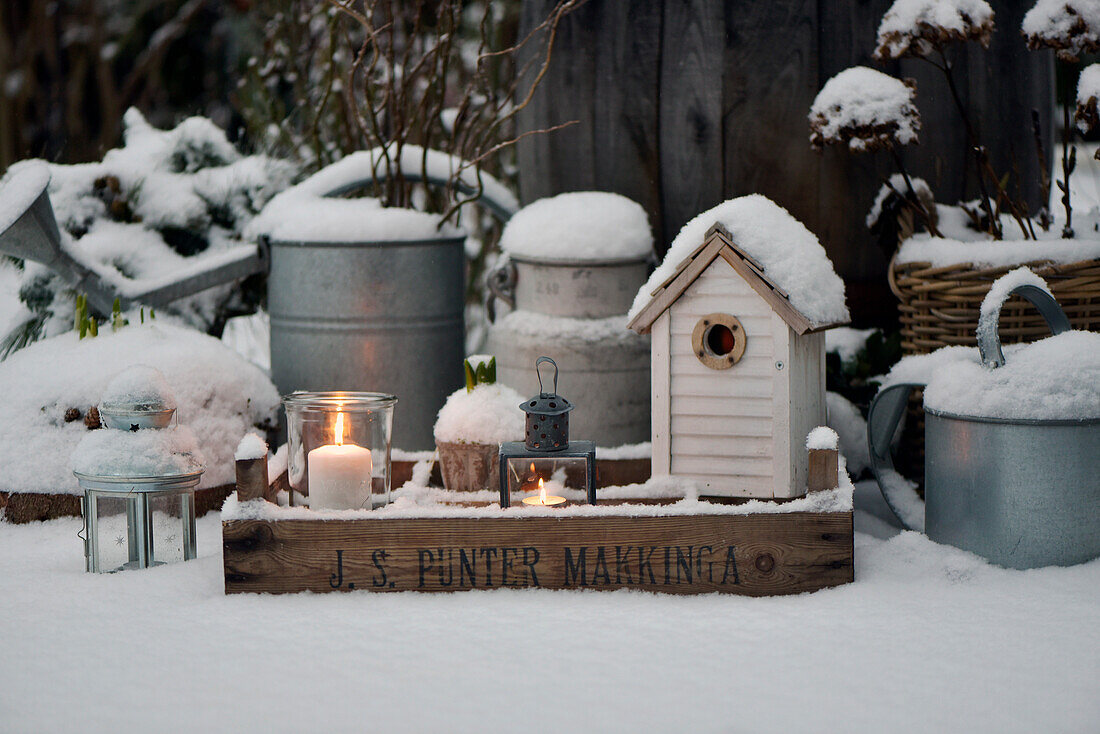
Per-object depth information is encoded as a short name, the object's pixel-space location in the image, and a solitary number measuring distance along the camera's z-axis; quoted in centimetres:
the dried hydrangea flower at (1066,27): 221
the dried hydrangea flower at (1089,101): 220
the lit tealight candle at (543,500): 215
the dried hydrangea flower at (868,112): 228
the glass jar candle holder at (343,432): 219
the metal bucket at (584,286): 249
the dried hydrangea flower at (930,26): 223
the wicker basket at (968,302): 227
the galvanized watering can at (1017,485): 208
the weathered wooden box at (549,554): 207
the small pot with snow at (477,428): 224
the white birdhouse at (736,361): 214
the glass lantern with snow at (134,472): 211
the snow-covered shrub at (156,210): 255
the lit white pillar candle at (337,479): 214
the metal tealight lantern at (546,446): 211
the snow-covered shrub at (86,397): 233
